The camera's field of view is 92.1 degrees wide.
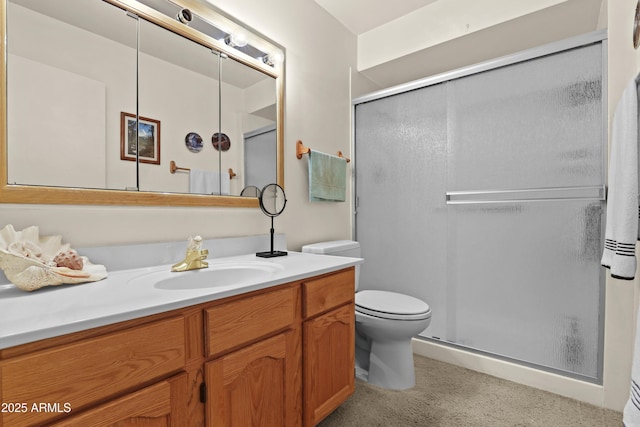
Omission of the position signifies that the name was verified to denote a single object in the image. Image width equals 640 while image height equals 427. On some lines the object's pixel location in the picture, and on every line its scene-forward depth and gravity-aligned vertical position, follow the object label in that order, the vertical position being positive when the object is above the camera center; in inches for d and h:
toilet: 67.9 -27.8
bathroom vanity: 25.0 -15.1
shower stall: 66.4 +1.7
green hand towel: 82.1 +8.7
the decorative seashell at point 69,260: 39.0 -6.7
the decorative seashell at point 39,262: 34.6 -6.6
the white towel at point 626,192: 46.7 +2.7
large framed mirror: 41.4 +17.2
